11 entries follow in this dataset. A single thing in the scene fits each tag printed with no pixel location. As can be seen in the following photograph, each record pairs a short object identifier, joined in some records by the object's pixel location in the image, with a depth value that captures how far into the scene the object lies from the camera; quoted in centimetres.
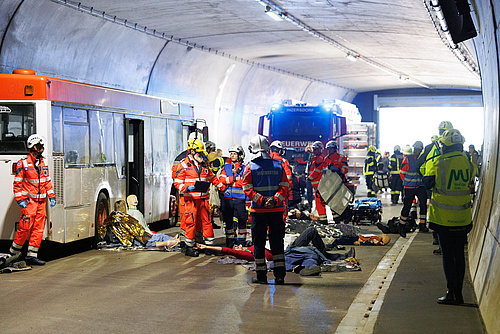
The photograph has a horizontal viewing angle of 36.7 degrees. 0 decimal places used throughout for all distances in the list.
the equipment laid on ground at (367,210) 1733
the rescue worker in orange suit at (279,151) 1402
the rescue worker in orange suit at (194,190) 1255
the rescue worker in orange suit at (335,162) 1727
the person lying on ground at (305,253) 1096
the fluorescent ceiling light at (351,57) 2579
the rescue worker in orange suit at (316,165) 1734
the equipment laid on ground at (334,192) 1680
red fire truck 2453
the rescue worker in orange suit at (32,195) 1142
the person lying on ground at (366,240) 1394
